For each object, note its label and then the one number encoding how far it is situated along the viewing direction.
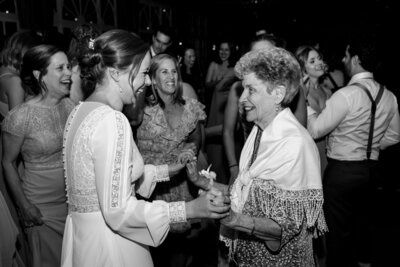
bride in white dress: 1.43
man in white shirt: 2.90
